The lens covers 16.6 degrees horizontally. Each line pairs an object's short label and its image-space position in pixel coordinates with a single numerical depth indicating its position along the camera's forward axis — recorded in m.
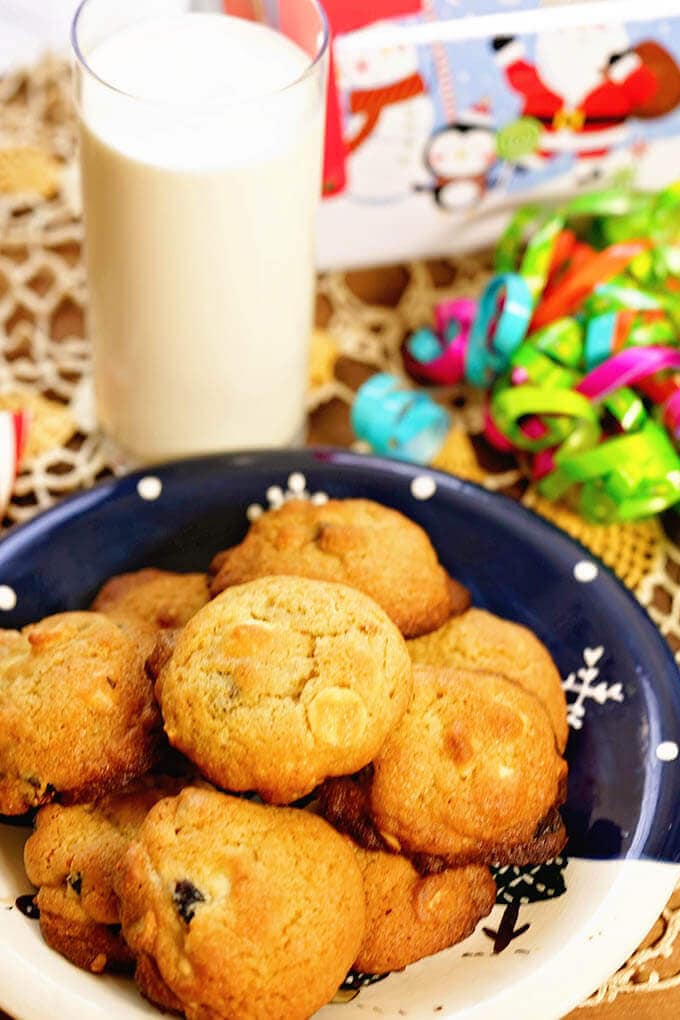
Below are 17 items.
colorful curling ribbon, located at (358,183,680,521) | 0.65
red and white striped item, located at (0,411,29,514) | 0.65
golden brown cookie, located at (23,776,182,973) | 0.51
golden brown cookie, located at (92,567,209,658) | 0.57
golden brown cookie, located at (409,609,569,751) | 0.56
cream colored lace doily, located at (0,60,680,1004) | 0.66
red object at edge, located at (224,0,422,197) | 0.61
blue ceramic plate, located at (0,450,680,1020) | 0.51
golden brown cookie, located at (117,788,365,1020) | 0.49
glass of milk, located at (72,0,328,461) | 0.58
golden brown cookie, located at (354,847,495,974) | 0.52
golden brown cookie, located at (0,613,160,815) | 0.52
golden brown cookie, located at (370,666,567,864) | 0.52
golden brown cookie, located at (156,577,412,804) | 0.51
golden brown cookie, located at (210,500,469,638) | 0.57
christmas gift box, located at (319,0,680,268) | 0.66
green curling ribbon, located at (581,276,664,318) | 0.67
